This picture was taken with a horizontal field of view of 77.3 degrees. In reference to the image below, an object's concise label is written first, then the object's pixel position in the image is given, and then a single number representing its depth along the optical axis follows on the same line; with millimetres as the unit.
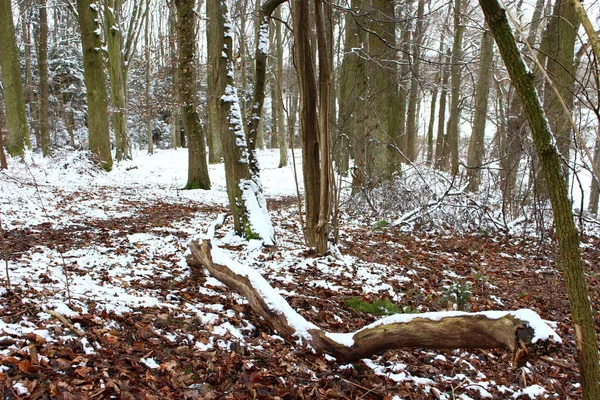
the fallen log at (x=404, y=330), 1840
